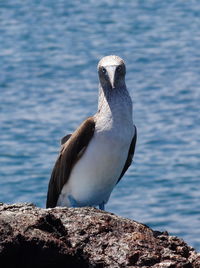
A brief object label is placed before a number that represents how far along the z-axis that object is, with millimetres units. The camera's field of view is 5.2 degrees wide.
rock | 11086
